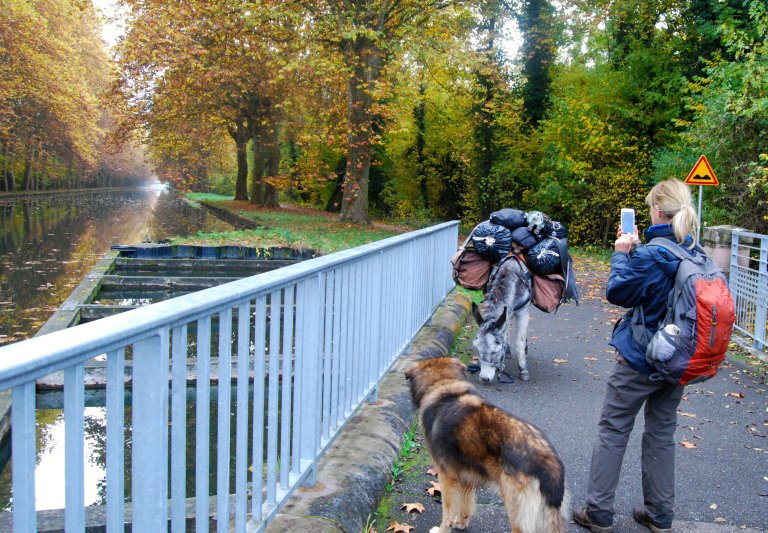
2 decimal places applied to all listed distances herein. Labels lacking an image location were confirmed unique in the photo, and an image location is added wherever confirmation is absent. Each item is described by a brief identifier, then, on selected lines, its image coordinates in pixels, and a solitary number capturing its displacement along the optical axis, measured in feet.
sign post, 43.21
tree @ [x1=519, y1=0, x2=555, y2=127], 89.30
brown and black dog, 9.93
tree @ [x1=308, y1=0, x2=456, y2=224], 67.36
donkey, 22.26
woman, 11.88
